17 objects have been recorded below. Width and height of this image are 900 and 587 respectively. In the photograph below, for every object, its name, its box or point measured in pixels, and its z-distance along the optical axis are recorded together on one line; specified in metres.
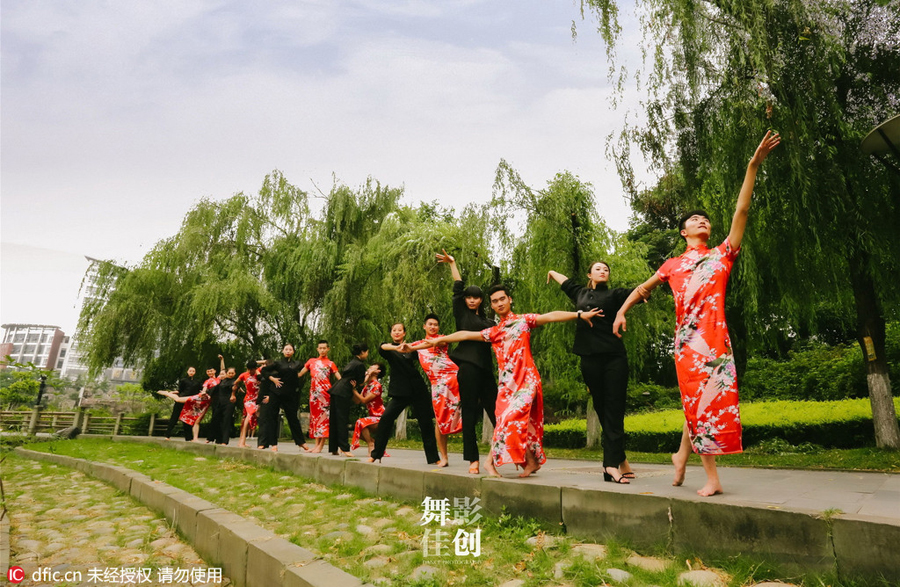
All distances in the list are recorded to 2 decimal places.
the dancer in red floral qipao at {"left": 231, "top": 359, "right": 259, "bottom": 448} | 10.04
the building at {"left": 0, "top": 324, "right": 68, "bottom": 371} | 94.75
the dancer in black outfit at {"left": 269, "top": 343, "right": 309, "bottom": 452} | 8.17
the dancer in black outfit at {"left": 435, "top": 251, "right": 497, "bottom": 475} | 4.66
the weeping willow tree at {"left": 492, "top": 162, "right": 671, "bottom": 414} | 11.10
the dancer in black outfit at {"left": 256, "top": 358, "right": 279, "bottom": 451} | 8.30
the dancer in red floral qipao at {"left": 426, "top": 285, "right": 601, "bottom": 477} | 3.97
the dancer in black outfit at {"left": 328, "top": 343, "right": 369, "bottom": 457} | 6.92
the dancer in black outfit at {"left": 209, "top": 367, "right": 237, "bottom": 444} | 10.55
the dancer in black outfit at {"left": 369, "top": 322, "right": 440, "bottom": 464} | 5.64
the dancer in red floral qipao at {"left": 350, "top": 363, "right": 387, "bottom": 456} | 6.95
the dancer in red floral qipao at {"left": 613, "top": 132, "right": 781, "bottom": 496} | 3.01
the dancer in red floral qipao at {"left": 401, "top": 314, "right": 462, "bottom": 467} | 5.20
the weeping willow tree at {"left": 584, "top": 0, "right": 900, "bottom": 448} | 7.10
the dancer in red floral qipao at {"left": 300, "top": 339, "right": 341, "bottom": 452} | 7.74
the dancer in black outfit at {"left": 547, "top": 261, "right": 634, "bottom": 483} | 3.90
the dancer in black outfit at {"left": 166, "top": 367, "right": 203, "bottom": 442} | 11.96
